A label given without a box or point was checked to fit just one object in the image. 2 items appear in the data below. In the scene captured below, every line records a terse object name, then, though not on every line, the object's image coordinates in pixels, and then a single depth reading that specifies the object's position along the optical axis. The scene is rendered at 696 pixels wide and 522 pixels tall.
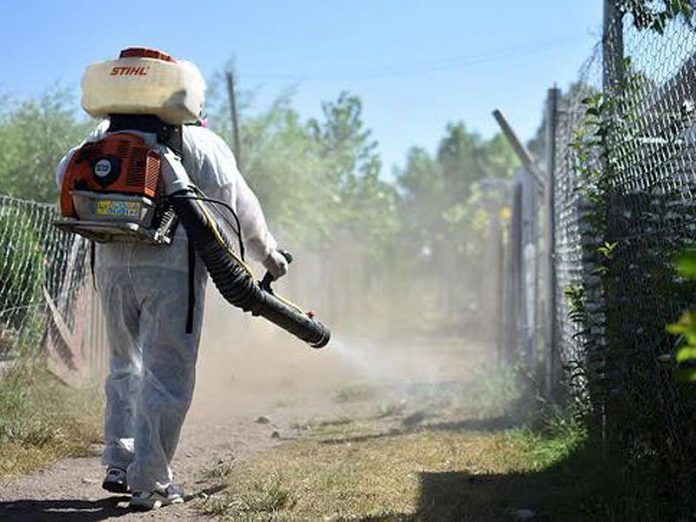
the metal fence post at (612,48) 10.03
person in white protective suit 8.64
